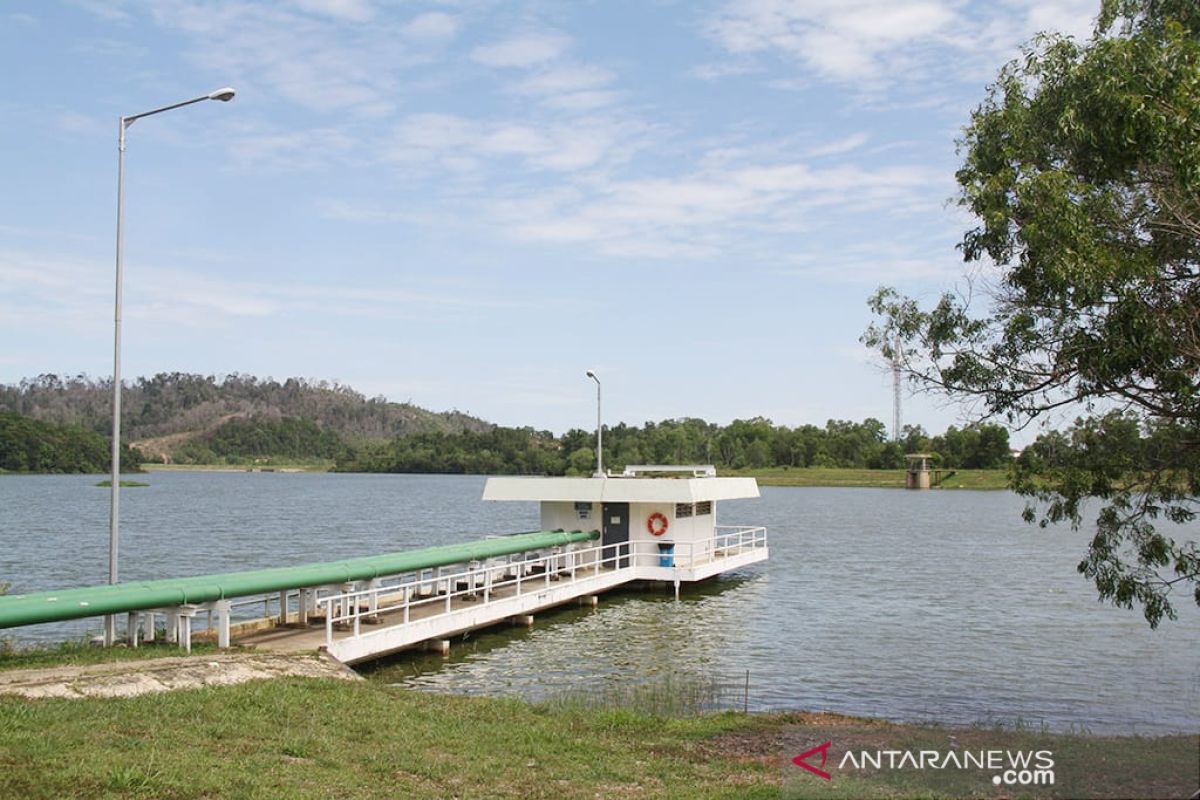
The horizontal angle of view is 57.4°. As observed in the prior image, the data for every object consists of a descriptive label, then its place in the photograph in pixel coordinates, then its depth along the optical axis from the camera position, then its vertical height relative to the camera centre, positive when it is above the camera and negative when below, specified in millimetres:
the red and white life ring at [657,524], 35469 -2125
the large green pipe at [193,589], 15180 -2126
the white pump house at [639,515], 34062 -1828
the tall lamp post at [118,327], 17219 +2190
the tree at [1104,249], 12094 +2476
